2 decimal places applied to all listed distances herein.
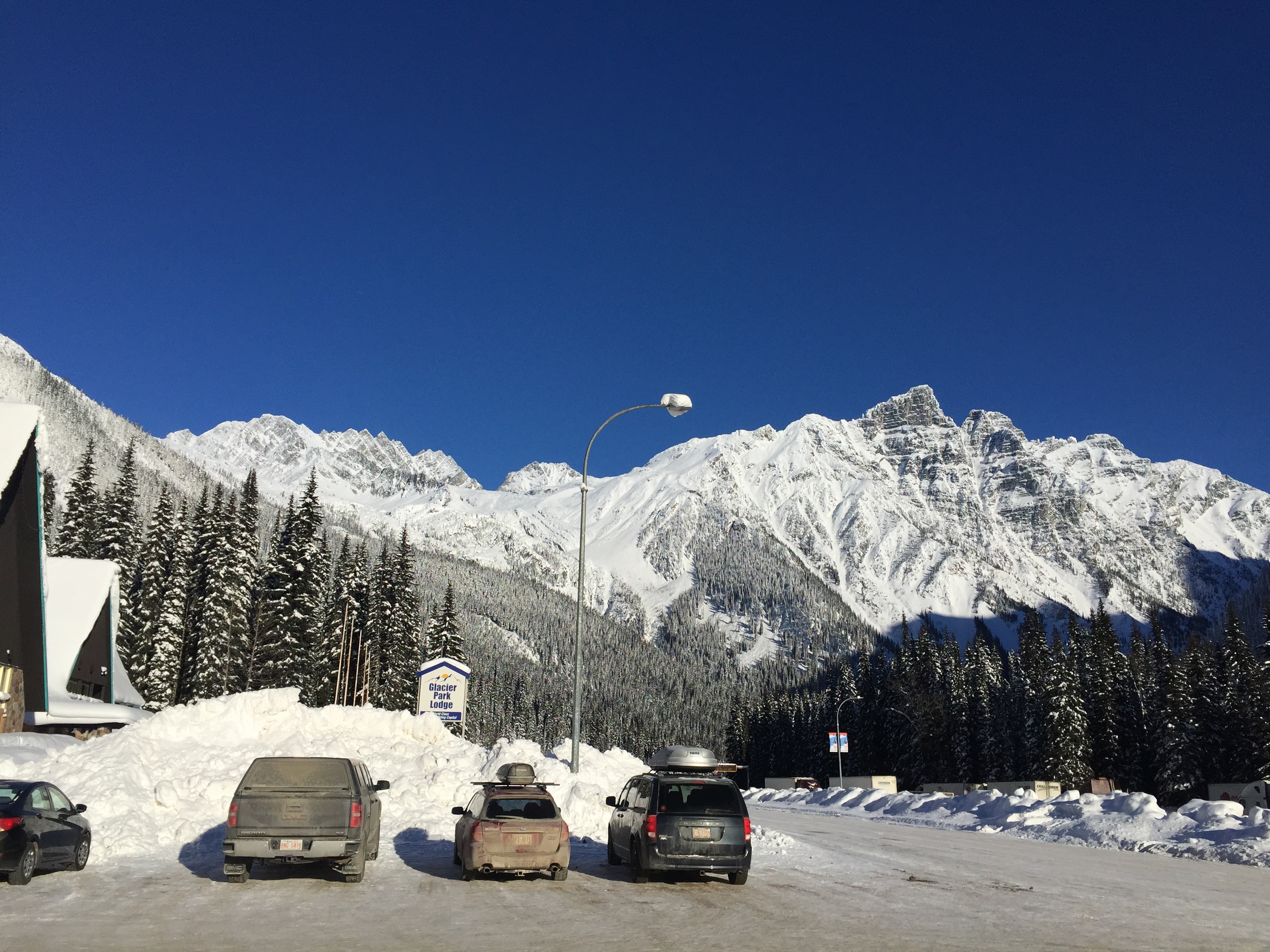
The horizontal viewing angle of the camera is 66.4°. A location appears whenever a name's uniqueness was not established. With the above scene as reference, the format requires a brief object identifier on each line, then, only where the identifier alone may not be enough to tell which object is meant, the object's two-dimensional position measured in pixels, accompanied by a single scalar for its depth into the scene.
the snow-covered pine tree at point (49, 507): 61.41
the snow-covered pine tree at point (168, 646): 52.75
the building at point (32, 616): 31.23
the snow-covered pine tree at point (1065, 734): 66.62
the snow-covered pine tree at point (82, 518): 59.25
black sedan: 13.63
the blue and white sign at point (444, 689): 34.91
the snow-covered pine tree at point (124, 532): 57.03
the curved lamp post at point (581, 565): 23.09
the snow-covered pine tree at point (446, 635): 68.81
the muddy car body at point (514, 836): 15.08
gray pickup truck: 14.15
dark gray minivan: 15.37
